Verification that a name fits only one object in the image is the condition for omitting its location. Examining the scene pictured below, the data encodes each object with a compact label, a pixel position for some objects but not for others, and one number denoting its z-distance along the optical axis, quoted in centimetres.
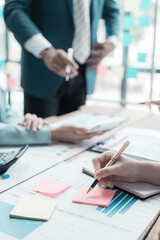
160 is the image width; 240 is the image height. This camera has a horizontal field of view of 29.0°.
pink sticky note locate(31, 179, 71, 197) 79
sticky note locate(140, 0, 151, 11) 325
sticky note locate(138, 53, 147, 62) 338
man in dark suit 161
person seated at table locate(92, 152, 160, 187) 81
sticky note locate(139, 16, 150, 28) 327
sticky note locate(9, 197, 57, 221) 67
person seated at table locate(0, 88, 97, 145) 121
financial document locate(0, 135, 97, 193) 89
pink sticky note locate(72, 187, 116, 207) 74
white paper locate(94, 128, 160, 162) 106
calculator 90
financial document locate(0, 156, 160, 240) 61
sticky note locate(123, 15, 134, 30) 335
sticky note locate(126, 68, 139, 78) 349
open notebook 77
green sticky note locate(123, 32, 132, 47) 339
